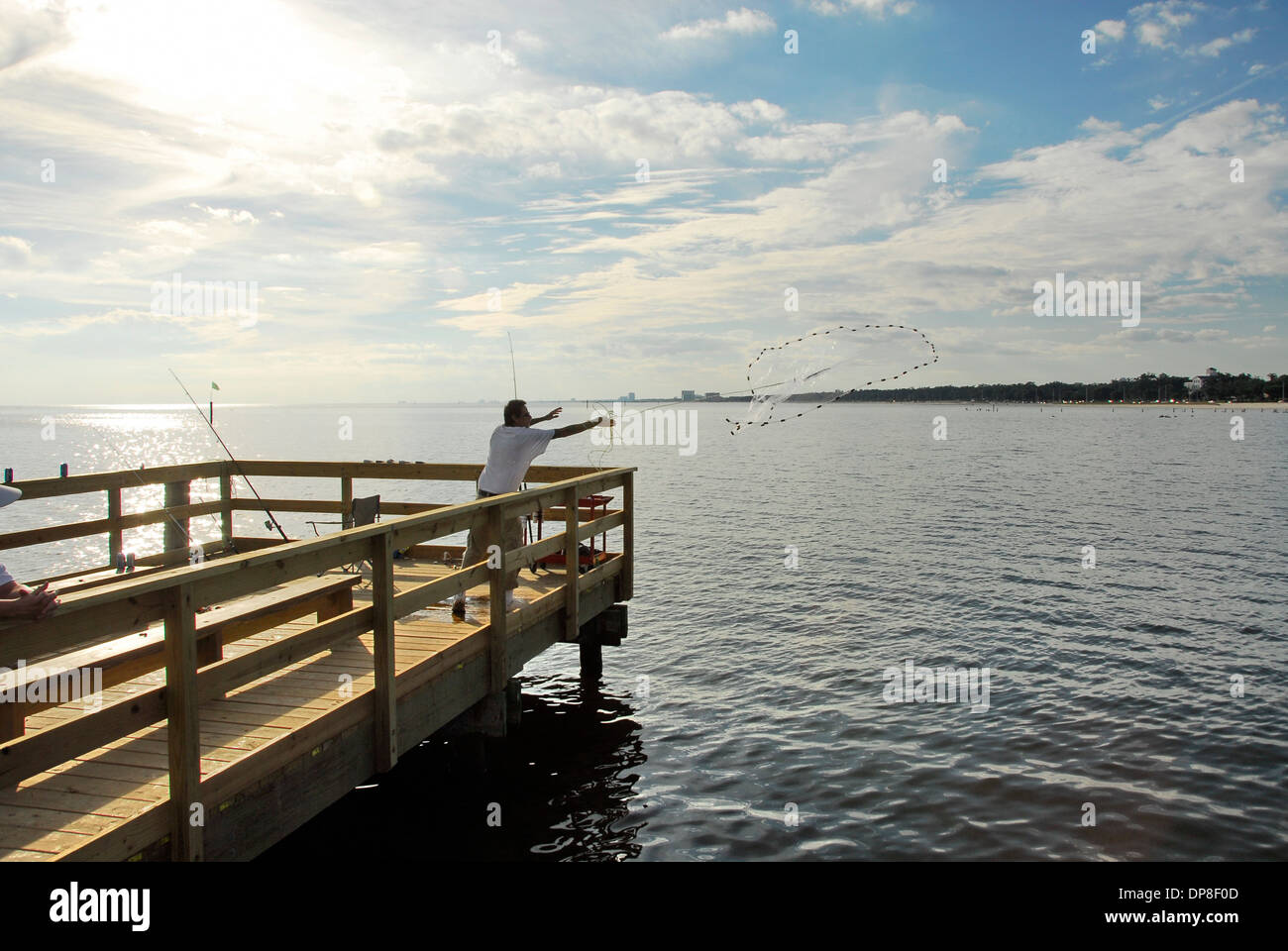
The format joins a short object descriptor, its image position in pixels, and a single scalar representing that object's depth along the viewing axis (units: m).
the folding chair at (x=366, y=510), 9.84
